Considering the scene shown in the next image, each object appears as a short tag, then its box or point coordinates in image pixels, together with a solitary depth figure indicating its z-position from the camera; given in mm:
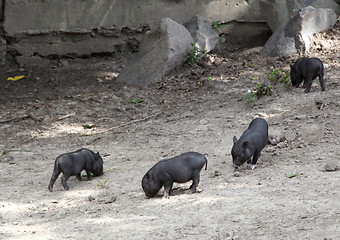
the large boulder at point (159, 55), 22281
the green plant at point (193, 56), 22875
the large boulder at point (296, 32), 22953
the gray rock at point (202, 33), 24141
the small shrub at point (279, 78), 18959
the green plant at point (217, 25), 26594
